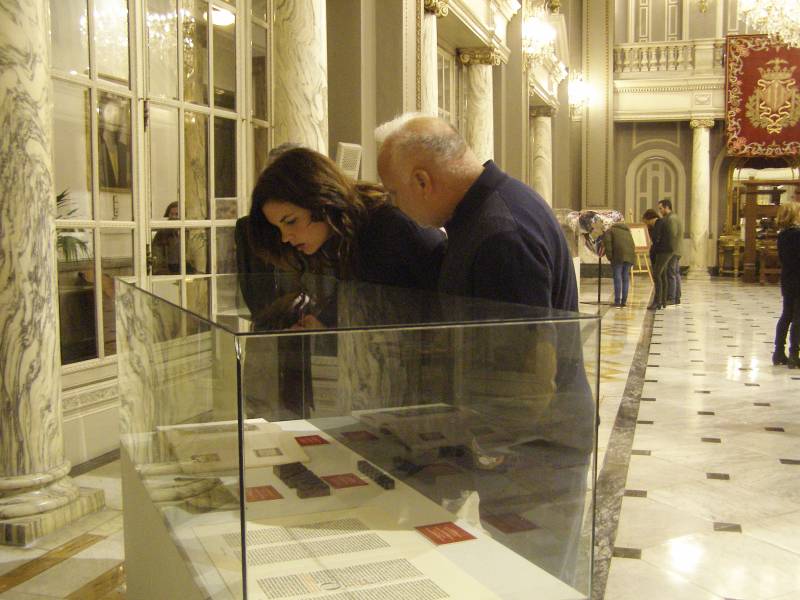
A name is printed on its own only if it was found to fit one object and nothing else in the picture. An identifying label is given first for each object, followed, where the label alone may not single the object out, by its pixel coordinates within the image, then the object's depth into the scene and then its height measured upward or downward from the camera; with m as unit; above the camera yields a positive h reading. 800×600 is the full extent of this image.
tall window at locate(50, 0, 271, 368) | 4.99 +0.72
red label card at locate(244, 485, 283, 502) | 1.26 -0.36
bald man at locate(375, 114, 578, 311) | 1.77 +0.08
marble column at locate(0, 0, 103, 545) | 3.72 -0.15
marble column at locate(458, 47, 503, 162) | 12.43 +2.24
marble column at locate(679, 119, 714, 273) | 22.00 +1.73
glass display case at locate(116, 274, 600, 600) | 1.25 -0.33
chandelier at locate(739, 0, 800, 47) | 13.43 +3.74
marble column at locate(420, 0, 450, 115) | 8.96 +2.04
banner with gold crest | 21.77 +3.89
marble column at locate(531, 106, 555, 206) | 18.66 +2.16
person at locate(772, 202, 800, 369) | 8.45 -0.32
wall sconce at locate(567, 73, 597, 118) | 21.38 +3.94
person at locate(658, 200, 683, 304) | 14.35 +0.34
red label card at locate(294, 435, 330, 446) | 1.38 -0.31
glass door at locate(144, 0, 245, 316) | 5.68 +0.83
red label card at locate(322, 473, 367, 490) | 1.41 -0.38
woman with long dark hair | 2.24 +0.07
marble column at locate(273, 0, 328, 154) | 6.17 +1.32
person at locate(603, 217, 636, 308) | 15.04 -0.06
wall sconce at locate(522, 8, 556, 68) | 13.93 +3.47
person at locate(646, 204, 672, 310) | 14.57 -0.17
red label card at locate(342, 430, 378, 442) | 1.40 -0.30
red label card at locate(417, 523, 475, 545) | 1.37 -0.45
